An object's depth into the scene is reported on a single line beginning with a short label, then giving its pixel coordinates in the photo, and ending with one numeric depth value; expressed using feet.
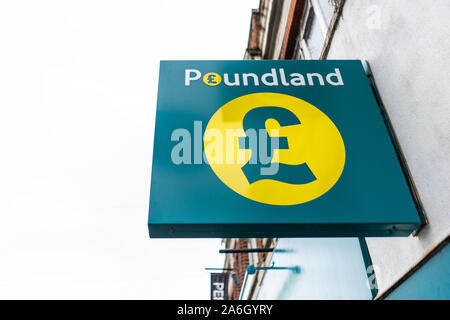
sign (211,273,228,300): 56.63
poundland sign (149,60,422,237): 7.89
